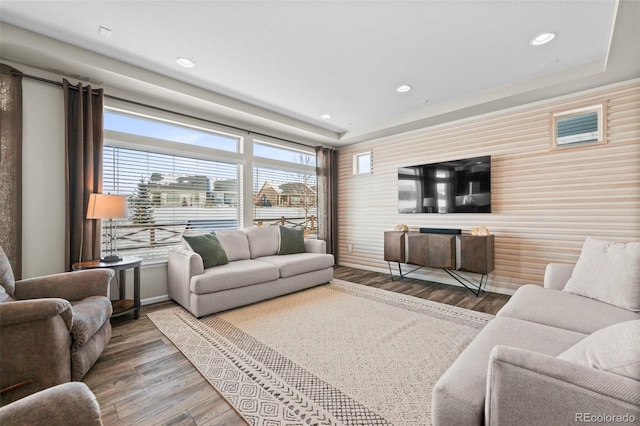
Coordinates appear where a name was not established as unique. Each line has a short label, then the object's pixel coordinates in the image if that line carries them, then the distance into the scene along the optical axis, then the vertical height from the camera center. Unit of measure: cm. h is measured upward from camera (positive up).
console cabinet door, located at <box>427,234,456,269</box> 373 -53
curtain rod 265 +137
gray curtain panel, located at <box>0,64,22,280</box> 245 +48
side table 259 -67
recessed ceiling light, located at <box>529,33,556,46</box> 237 +156
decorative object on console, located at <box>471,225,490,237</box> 362 -25
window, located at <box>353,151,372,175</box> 534 +103
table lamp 261 +9
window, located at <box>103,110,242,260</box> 326 +47
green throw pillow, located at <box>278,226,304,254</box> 416 -41
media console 350 -55
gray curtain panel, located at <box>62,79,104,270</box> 277 +49
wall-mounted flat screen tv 378 +41
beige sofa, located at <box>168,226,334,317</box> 289 -69
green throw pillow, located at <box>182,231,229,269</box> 323 -42
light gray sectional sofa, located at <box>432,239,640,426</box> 75 -57
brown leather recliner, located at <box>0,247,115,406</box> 142 -70
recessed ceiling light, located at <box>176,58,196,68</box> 275 +160
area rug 155 -110
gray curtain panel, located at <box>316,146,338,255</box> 548 +38
